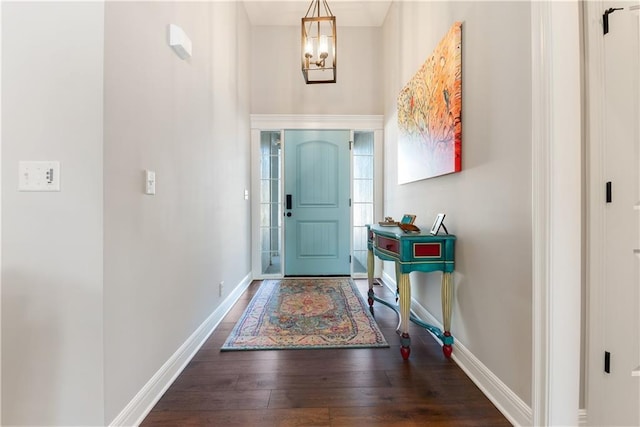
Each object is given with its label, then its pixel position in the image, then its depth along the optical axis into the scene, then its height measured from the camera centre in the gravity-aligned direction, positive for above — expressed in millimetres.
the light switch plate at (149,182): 1305 +159
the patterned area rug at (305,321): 1932 -916
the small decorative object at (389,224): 2389 -92
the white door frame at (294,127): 3623 +1168
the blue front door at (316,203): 3693 +151
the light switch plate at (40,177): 1031 +145
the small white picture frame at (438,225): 1779 -77
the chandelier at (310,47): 2178 +1374
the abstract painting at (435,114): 1674 +740
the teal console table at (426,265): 1718 -334
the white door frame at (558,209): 1049 +16
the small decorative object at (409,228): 1930 -107
